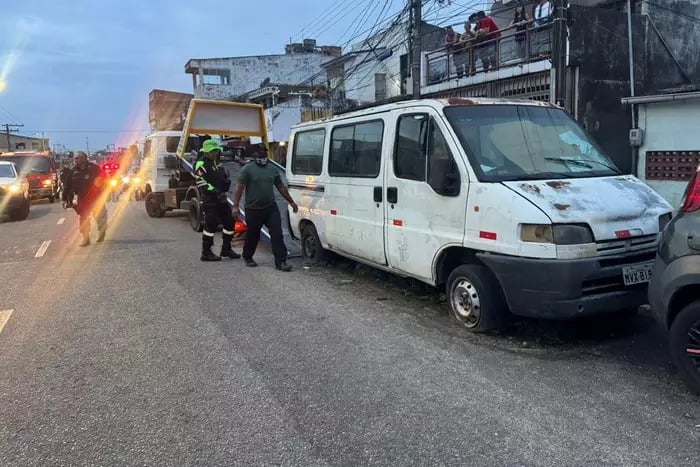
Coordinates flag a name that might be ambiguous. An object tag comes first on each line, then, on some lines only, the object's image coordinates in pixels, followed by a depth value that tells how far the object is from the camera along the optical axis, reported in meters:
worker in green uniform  8.70
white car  15.21
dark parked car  3.58
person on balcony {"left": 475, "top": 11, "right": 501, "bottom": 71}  15.82
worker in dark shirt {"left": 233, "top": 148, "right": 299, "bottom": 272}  7.91
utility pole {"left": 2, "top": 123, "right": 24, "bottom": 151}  64.67
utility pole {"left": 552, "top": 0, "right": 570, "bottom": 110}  12.05
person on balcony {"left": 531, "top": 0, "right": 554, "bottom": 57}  14.02
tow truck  12.86
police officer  10.21
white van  4.29
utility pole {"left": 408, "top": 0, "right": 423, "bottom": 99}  13.88
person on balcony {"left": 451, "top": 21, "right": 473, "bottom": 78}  16.92
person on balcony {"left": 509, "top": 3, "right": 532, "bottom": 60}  14.97
